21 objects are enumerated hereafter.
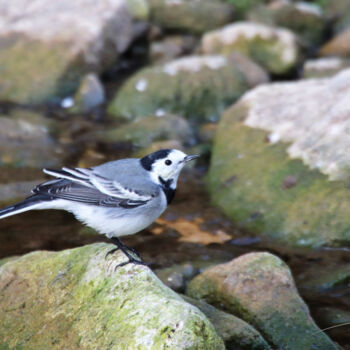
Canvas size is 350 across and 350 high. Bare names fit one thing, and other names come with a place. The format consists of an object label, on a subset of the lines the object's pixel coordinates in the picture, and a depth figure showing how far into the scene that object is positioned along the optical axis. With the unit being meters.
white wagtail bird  9.84
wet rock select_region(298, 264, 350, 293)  11.80
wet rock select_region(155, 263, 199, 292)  11.60
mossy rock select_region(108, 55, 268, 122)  21.41
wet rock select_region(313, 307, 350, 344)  10.45
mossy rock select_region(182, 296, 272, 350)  9.08
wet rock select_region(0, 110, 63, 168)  17.23
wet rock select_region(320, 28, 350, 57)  25.73
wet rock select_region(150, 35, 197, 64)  26.62
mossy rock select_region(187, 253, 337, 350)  9.87
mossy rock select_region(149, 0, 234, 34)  28.36
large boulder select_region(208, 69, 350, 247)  13.26
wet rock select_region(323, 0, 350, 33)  28.67
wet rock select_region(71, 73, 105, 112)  21.77
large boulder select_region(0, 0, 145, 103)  22.50
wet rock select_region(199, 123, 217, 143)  19.60
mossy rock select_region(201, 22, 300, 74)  24.59
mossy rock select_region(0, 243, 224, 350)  7.34
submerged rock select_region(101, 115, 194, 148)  18.67
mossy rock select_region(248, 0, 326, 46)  28.31
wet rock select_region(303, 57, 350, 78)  22.94
